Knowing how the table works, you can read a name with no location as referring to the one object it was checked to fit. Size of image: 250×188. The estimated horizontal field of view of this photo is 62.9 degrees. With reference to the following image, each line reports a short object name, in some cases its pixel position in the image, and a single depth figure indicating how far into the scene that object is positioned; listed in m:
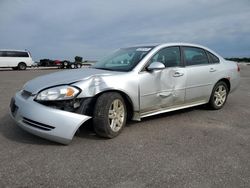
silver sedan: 2.69
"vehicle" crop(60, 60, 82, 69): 24.08
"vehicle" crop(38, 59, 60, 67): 24.61
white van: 18.61
